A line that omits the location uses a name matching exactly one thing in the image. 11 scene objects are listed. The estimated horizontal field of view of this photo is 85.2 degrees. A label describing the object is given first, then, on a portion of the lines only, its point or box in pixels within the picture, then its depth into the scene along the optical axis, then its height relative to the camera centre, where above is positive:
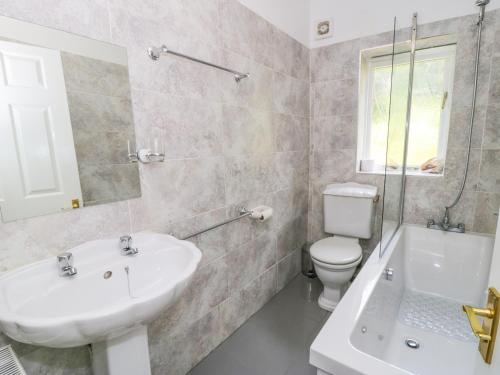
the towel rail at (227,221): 1.50 -0.48
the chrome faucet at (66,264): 0.94 -0.39
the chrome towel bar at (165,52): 1.24 +0.44
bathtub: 1.03 -0.96
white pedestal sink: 0.70 -0.46
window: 1.96 +0.24
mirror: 0.89 +0.10
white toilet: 2.02 -0.80
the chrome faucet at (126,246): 1.10 -0.39
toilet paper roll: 1.87 -0.47
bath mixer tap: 2.05 -0.66
